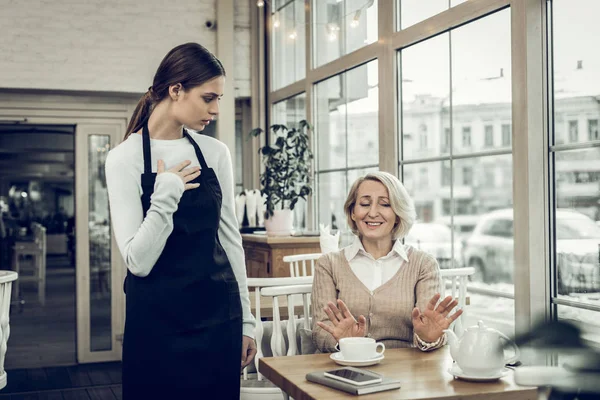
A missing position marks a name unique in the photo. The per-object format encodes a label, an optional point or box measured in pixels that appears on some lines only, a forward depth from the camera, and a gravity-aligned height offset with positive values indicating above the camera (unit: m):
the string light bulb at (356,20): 4.84 +1.33
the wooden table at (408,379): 1.71 -0.44
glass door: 6.05 -0.36
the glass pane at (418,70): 4.10 +0.90
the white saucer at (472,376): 1.79 -0.42
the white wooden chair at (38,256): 9.20 -0.55
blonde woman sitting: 2.42 -0.22
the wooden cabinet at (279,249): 5.06 -0.26
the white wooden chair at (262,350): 2.67 -0.57
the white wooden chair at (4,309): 3.47 -0.46
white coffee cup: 2.00 -0.38
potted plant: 5.30 +0.31
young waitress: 1.71 -0.09
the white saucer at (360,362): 1.99 -0.42
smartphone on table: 1.74 -0.41
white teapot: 1.78 -0.36
